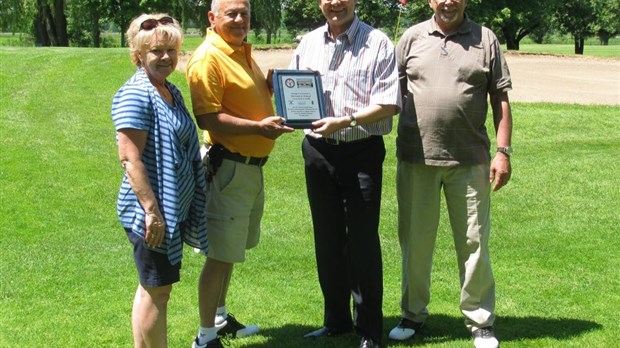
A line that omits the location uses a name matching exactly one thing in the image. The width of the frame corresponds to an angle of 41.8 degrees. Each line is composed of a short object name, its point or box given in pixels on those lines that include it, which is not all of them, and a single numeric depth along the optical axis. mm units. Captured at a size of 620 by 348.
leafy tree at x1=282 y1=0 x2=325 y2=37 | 53562
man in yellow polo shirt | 3955
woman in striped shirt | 3467
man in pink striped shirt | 4121
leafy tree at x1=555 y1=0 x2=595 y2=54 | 51844
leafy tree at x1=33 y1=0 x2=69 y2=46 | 37125
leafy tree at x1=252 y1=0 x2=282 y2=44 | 30766
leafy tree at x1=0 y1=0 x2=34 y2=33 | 29516
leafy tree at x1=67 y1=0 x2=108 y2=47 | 35253
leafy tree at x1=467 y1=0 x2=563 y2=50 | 36781
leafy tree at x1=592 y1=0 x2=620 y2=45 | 54188
